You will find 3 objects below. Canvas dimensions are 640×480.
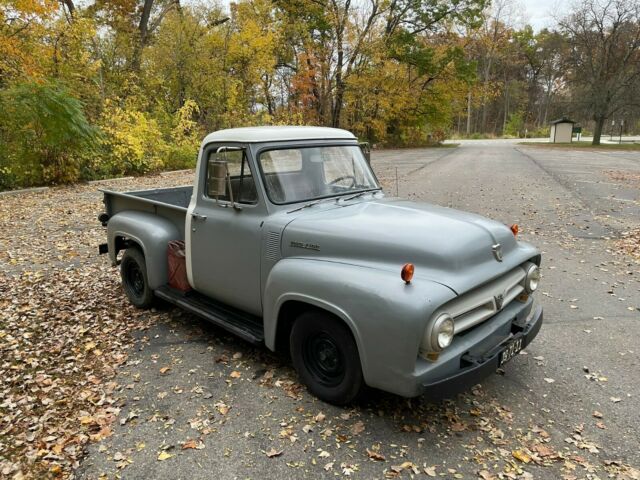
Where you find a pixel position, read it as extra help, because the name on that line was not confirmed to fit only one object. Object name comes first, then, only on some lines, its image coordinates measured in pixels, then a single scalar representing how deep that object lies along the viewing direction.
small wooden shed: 43.88
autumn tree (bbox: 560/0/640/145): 35.53
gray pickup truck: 2.83
